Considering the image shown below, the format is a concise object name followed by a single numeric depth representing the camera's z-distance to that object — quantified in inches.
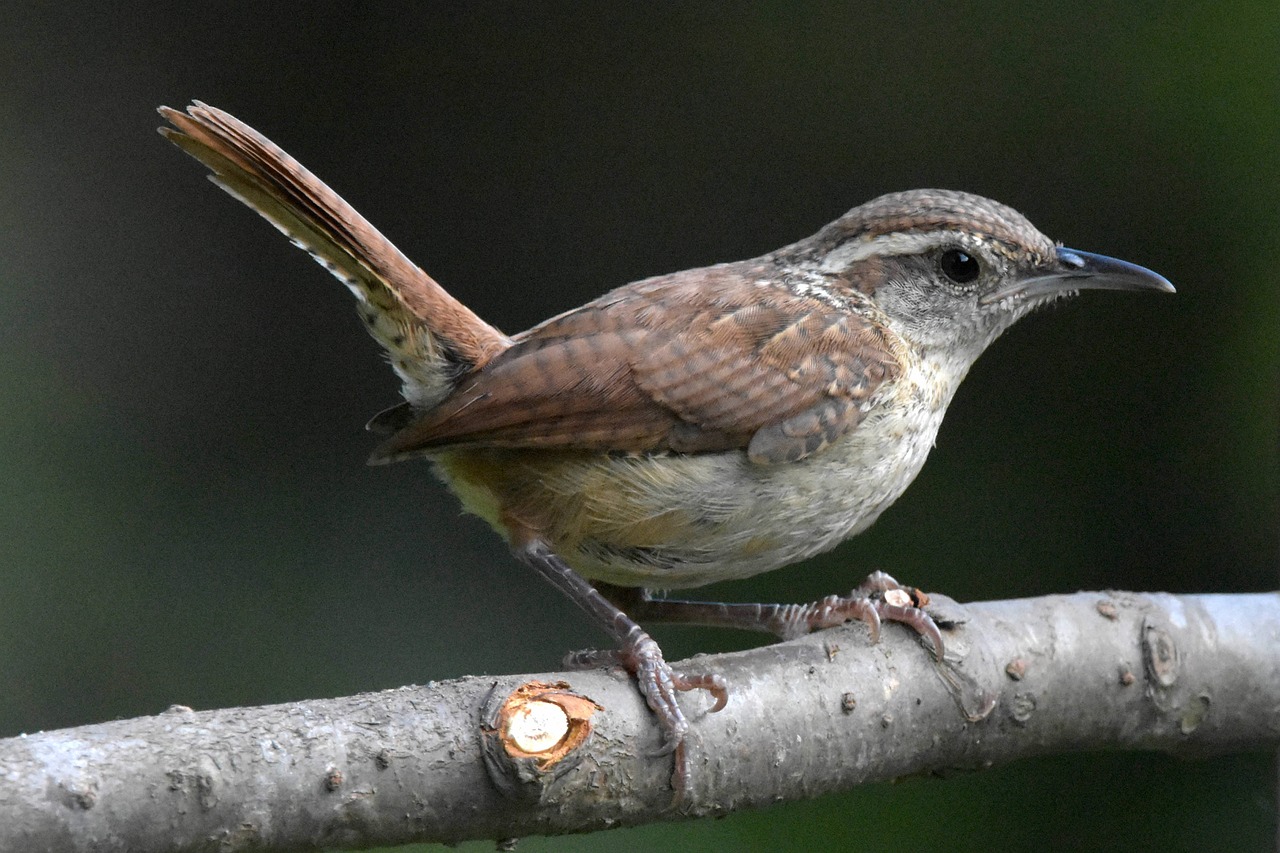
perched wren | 111.2
